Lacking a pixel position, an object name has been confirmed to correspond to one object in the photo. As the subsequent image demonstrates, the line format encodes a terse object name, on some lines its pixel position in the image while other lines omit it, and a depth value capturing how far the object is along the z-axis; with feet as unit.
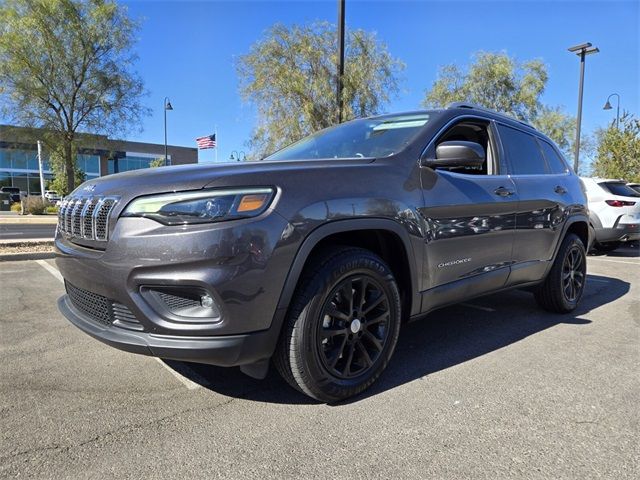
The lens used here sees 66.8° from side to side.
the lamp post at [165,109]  96.80
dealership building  50.52
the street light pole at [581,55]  56.39
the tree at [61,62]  41.19
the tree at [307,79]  51.21
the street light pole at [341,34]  33.78
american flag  79.51
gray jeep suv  7.50
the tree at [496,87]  78.38
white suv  31.09
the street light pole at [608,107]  83.67
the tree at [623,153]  74.54
